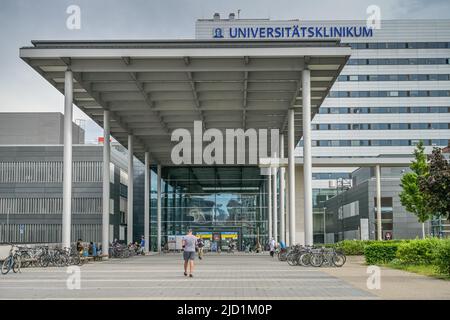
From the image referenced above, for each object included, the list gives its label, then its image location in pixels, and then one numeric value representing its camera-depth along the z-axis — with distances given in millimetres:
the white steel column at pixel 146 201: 58906
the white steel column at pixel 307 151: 32219
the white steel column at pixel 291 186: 39888
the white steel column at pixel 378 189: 49750
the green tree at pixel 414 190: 42469
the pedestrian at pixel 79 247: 33488
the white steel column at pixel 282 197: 50412
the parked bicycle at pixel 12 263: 24531
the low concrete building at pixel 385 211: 62281
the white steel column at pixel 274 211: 52894
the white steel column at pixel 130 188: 49938
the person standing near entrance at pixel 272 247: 44750
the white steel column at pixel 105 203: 39438
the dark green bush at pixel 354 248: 39906
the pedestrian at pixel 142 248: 51031
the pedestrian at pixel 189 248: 22266
